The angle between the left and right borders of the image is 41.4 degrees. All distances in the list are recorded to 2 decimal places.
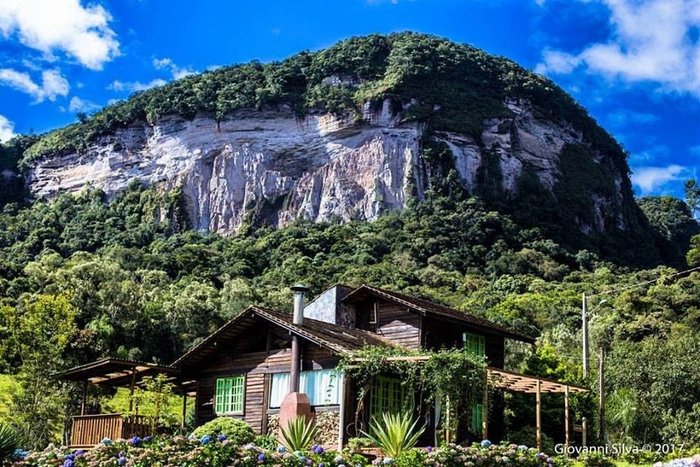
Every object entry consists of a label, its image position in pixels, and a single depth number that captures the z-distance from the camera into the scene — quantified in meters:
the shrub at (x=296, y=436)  20.36
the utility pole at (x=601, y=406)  28.27
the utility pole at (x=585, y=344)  31.59
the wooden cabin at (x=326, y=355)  25.91
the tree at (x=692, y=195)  147.50
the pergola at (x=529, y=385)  25.14
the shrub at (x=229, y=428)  21.55
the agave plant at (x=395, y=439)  19.16
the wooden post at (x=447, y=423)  23.60
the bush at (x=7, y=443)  16.70
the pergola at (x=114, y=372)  27.14
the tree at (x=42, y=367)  32.81
